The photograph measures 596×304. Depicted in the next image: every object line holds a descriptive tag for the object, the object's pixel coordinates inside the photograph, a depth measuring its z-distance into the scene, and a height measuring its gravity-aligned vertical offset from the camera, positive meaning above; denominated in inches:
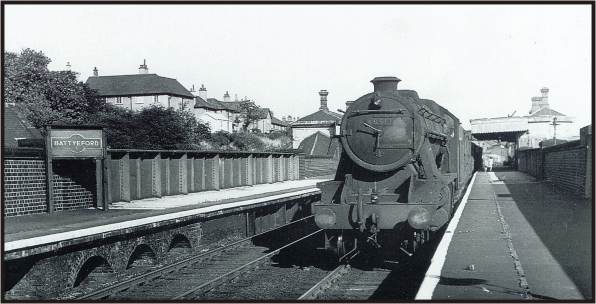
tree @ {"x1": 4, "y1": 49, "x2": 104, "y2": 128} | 1894.7 +173.3
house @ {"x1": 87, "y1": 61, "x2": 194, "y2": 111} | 2706.7 +239.2
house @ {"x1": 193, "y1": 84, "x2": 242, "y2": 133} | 3026.6 +149.6
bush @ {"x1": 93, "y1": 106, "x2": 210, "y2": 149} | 1520.7 +29.3
